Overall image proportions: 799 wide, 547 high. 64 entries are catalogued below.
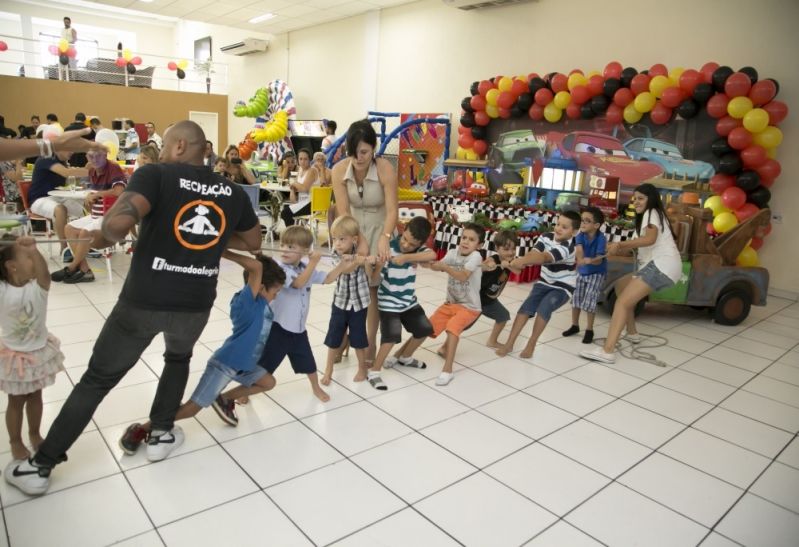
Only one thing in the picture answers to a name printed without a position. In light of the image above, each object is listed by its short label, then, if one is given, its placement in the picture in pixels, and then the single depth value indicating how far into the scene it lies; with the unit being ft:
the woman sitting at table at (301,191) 24.60
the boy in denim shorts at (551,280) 13.50
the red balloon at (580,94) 23.44
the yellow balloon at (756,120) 18.66
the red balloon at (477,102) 27.96
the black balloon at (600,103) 23.24
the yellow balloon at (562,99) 24.25
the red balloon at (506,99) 26.25
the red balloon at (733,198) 19.72
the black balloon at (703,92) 19.94
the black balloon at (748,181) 19.63
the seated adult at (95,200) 17.34
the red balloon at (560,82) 24.43
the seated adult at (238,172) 24.51
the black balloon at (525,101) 25.93
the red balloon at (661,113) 21.45
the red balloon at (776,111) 18.78
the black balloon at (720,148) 20.06
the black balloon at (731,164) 19.94
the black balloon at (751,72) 19.27
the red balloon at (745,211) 19.69
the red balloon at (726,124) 19.54
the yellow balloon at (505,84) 26.48
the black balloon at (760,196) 19.69
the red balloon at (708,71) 19.98
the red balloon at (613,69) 22.59
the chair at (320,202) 23.68
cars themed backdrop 19.36
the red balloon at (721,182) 20.38
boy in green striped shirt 11.13
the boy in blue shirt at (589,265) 14.48
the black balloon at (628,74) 22.24
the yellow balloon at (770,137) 18.90
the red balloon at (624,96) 22.34
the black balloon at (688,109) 20.45
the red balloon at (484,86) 27.71
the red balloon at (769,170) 19.47
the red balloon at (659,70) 21.52
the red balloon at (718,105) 19.60
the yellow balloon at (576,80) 23.65
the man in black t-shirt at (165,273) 6.91
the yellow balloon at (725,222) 19.61
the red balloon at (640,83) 21.74
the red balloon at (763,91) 18.69
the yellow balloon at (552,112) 25.13
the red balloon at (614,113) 22.94
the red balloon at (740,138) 19.30
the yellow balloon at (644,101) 21.61
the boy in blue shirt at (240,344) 8.38
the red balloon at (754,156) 19.24
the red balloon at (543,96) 25.01
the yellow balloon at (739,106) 19.02
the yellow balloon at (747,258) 20.02
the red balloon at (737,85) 18.99
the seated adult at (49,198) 18.93
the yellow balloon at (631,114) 22.40
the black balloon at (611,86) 22.59
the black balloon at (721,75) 19.42
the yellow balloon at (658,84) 21.11
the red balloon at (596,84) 23.02
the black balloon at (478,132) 29.01
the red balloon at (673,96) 20.67
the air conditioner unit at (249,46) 46.68
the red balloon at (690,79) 20.21
